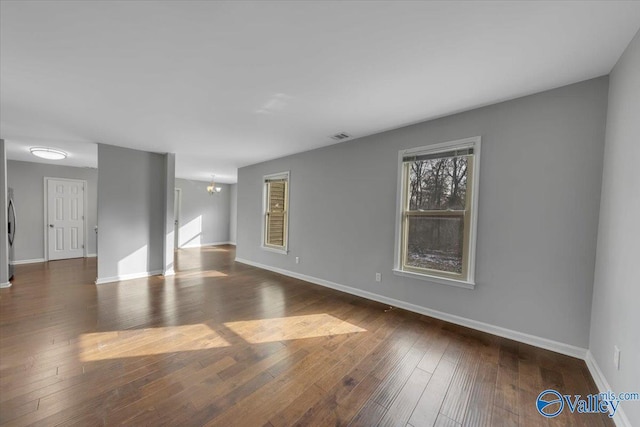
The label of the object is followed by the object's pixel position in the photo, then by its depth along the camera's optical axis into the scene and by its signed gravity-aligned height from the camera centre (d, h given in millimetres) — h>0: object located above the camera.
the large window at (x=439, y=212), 2711 -15
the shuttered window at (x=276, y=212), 5070 -174
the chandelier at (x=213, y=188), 7331 +443
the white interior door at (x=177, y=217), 7867 -540
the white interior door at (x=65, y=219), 5719 -554
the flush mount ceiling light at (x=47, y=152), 4141 +751
